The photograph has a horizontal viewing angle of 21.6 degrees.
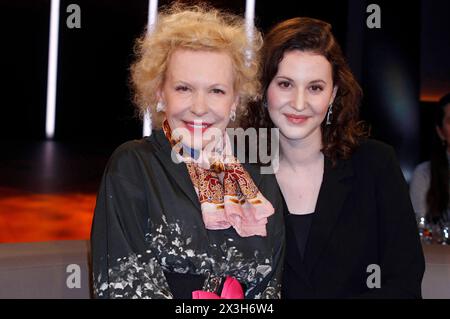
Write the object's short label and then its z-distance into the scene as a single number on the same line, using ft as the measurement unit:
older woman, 6.54
